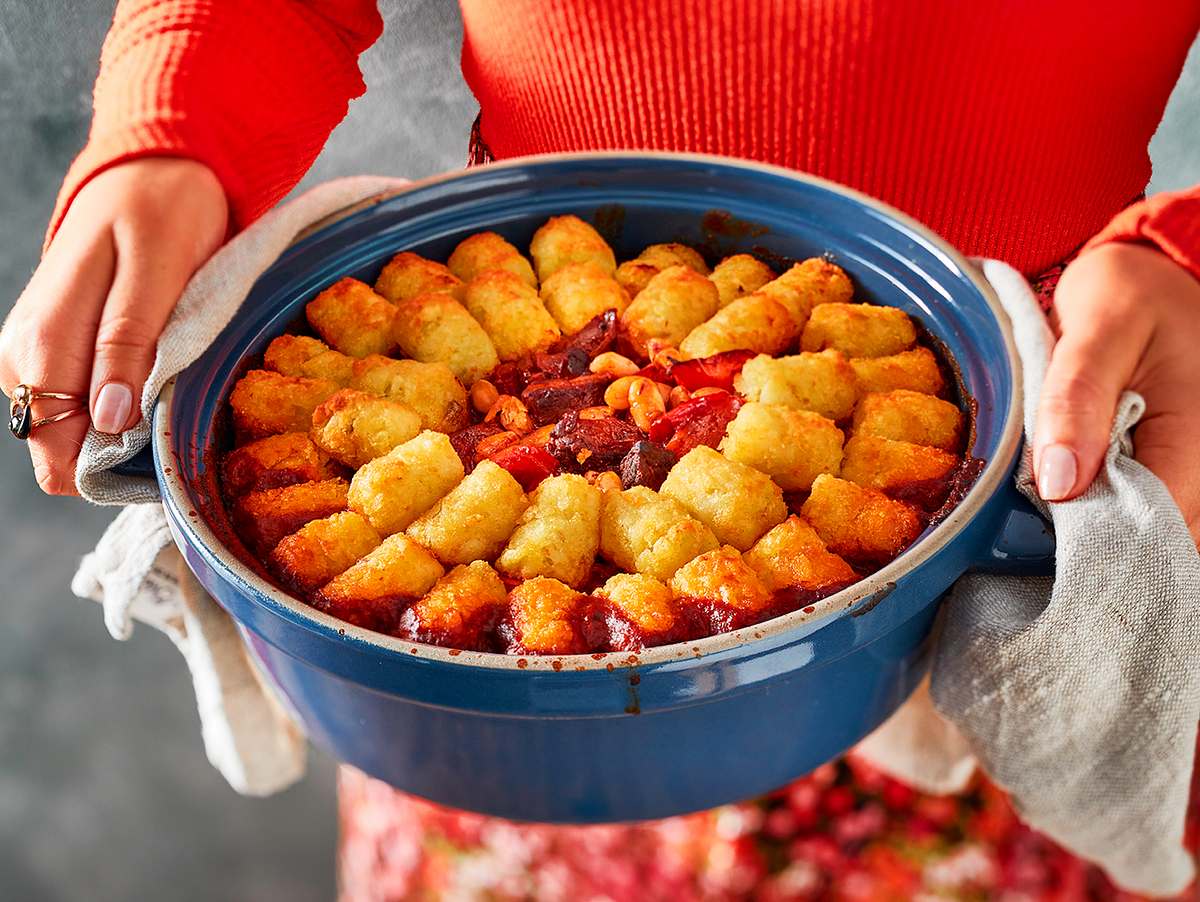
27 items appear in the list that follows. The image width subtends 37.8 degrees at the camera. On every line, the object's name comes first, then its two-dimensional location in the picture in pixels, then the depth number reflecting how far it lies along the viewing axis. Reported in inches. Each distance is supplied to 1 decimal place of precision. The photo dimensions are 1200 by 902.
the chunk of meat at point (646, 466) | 20.6
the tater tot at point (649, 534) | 19.7
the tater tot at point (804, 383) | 21.5
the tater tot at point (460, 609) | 18.8
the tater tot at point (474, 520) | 20.2
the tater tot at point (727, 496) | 20.1
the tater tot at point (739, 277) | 23.7
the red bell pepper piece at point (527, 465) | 20.9
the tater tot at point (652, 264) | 24.1
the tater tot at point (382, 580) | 19.2
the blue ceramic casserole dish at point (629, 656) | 18.0
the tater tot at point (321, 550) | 19.6
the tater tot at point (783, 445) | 20.7
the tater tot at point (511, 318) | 23.0
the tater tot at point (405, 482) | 20.5
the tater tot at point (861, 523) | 19.8
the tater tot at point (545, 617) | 18.5
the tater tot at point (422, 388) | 21.9
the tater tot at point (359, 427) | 21.3
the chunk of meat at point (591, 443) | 21.1
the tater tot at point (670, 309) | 22.8
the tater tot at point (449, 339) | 22.6
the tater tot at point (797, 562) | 19.1
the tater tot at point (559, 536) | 19.9
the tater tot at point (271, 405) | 21.8
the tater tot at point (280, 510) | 20.3
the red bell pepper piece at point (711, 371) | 22.0
